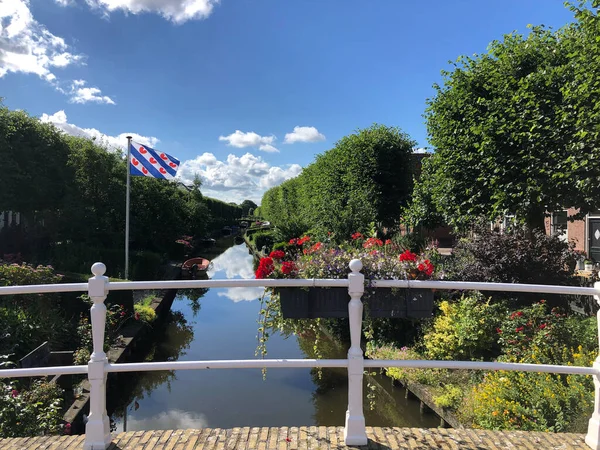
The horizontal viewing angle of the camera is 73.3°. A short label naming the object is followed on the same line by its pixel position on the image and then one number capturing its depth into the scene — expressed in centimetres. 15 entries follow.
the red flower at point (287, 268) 310
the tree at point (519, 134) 646
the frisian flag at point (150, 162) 1327
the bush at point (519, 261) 646
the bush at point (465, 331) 577
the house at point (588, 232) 1288
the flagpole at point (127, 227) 1322
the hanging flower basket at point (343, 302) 283
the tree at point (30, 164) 1256
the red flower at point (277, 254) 339
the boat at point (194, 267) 1831
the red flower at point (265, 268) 309
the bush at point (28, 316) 630
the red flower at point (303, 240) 423
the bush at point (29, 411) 382
